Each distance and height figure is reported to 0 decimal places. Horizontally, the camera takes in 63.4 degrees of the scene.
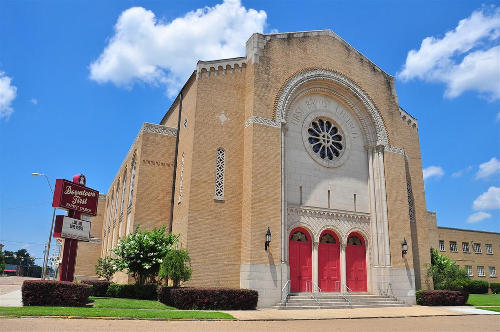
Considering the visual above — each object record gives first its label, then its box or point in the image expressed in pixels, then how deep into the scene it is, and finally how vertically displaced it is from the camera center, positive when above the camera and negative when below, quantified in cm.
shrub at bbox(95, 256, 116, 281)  2684 -47
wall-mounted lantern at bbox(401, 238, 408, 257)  2491 +134
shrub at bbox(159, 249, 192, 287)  1836 -13
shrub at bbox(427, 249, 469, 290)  2535 -32
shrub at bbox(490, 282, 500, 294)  4861 -177
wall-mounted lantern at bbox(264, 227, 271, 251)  2045 +141
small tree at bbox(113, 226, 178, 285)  2089 +62
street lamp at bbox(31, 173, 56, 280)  2283 +173
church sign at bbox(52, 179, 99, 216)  1809 +287
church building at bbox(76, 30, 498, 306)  2100 +534
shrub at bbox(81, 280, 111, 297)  2252 -146
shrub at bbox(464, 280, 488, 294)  4528 -160
